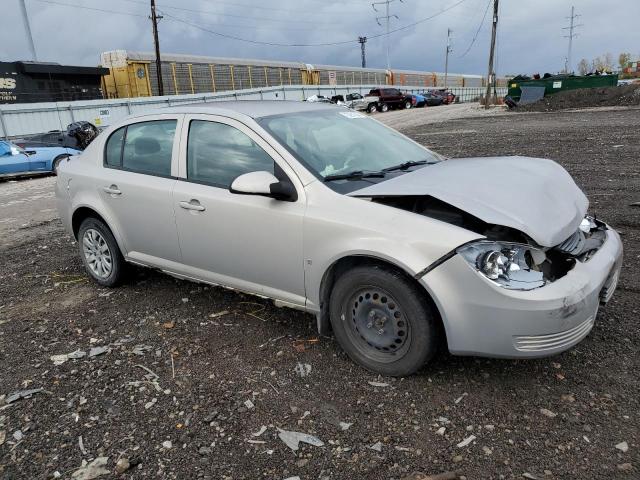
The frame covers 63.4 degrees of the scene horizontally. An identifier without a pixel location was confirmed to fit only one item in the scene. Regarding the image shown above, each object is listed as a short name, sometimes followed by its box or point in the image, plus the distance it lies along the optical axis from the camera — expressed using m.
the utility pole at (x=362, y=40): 102.28
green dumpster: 33.25
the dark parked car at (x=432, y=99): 52.07
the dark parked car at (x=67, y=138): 16.73
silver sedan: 2.77
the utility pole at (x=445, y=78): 81.88
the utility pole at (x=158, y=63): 33.94
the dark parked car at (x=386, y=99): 44.94
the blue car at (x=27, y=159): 15.22
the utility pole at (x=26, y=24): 32.38
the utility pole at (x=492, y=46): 34.66
